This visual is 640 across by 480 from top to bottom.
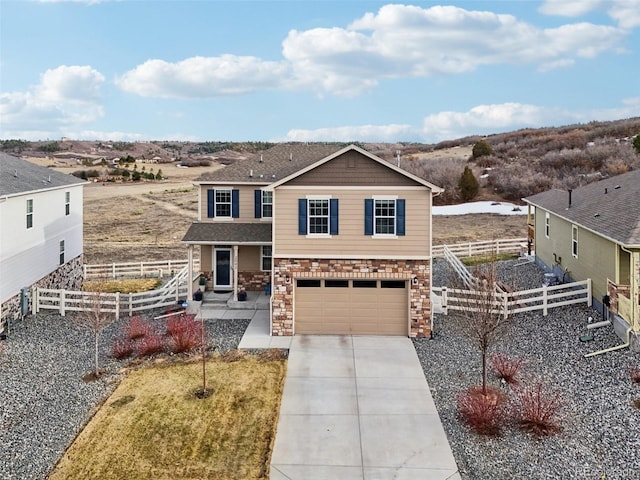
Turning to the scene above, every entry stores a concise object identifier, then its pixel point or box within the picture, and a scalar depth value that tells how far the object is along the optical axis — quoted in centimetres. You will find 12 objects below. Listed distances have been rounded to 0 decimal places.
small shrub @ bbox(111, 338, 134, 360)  1419
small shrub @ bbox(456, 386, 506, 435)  991
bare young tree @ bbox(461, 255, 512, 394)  1164
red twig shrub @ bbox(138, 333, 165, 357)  1435
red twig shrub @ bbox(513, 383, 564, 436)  971
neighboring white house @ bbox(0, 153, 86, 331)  1688
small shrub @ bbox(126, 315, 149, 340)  1570
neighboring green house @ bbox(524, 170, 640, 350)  1387
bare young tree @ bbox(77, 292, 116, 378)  1357
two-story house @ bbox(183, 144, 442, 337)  1568
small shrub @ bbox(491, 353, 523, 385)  1223
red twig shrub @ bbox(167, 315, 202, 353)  1456
